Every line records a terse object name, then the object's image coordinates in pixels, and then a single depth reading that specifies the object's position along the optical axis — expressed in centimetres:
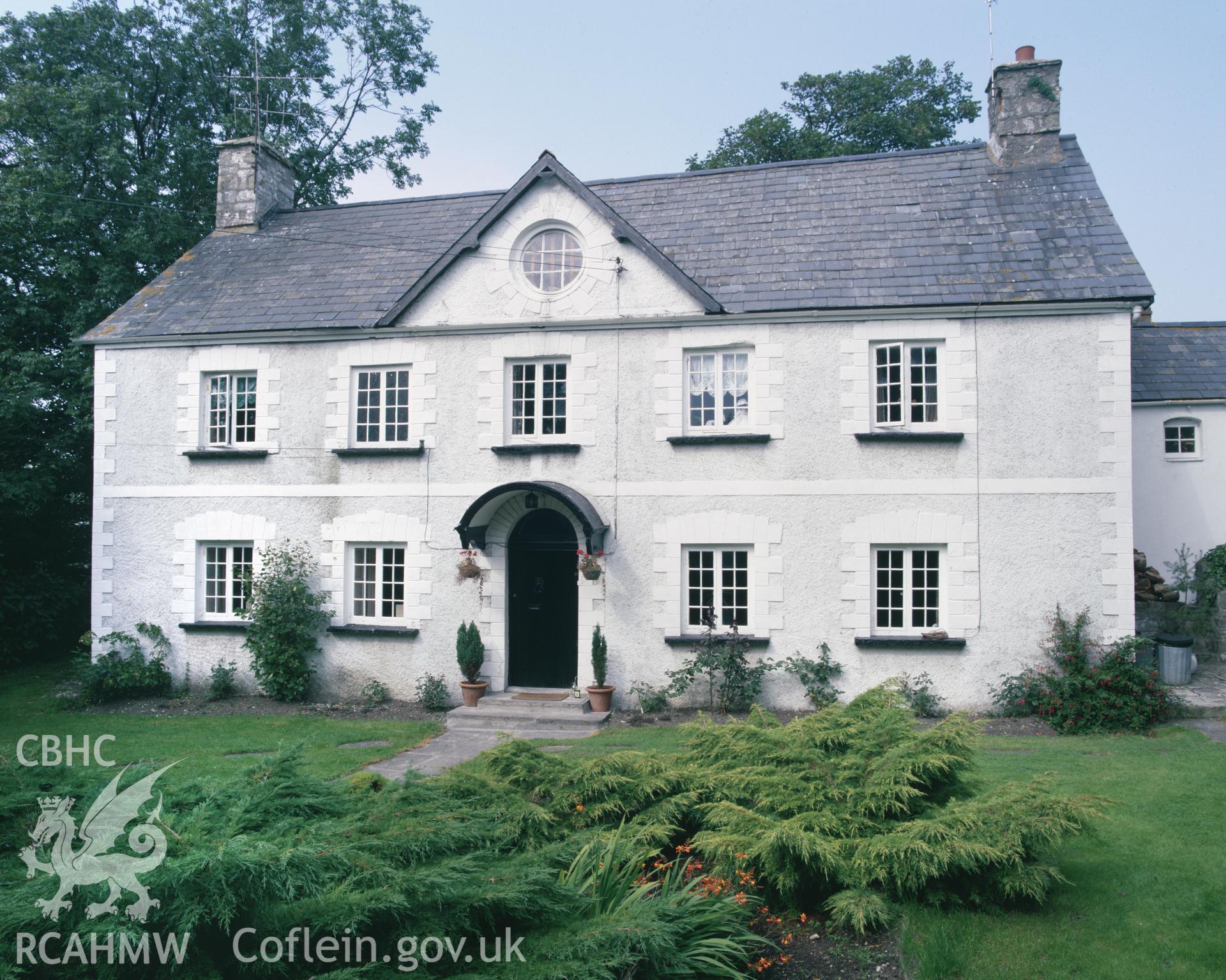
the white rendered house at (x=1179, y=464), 1619
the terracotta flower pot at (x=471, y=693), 1386
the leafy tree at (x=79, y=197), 1812
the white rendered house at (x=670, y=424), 1298
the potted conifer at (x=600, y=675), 1341
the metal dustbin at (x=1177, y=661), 1321
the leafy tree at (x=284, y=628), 1453
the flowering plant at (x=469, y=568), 1383
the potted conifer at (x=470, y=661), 1386
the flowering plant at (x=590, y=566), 1334
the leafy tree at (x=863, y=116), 2859
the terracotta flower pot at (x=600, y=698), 1341
